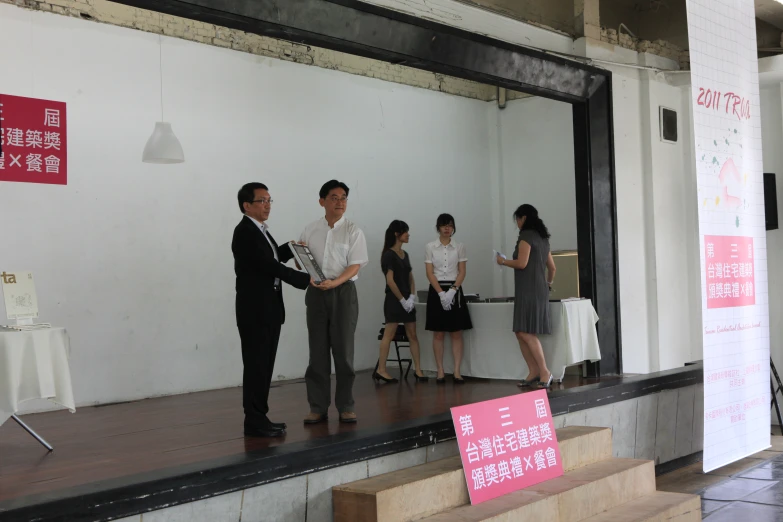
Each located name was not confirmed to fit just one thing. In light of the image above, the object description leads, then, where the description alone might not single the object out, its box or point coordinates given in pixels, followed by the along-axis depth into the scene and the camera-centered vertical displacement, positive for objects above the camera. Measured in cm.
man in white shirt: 487 +2
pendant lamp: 606 +123
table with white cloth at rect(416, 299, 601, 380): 681 -35
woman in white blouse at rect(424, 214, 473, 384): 730 +11
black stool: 777 -30
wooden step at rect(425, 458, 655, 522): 401 -104
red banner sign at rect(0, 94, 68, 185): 609 +133
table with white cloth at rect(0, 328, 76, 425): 427 -30
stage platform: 325 -74
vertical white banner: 532 +47
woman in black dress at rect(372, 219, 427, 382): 734 +17
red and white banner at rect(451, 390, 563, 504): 417 -77
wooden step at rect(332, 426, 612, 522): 377 -92
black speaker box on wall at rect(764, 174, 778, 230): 826 +92
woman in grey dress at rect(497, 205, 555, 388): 654 +14
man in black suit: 441 +4
